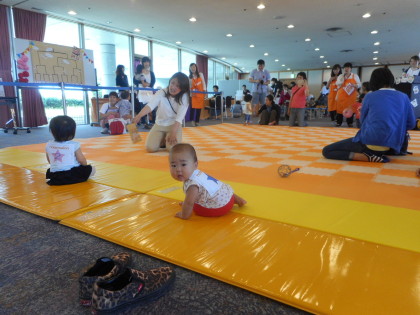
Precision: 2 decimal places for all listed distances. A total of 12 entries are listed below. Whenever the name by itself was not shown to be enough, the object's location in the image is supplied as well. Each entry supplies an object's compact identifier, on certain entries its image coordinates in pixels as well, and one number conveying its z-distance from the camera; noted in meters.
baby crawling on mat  1.34
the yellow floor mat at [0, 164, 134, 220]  1.54
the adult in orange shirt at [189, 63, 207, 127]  7.66
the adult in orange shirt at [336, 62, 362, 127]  6.90
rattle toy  2.26
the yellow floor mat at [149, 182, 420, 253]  1.23
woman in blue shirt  2.63
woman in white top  3.12
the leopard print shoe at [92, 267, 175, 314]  0.78
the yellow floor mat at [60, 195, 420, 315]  0.83
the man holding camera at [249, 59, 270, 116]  7.80
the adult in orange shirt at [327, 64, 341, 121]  7.49
